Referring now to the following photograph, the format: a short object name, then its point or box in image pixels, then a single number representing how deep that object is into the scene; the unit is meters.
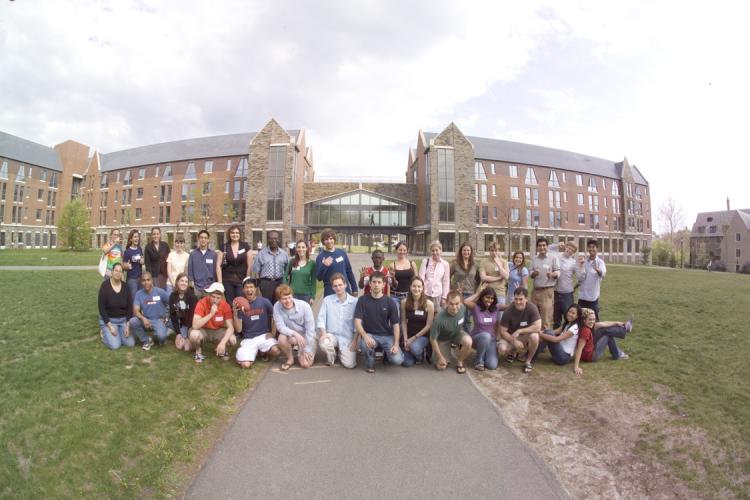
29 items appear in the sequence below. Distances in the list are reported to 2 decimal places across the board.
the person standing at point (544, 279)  7.31
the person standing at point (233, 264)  7.13
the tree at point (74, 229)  46.50
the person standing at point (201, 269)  7.15
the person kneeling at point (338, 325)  6.34
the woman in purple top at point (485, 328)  6.41
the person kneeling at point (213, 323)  6.32
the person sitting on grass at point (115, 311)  6.41
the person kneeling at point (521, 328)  6.34
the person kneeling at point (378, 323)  6.18
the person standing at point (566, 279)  7.40
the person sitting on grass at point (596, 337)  6.32
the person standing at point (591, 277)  7.18
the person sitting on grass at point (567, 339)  6.40
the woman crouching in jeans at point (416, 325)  6.39
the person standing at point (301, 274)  6.96
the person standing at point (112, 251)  7.53
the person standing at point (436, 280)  7.22
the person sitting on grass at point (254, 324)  6.38
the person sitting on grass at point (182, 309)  6.54
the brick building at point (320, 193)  46.31
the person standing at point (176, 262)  7.35
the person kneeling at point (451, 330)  6.16
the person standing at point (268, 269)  7.13
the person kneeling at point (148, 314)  6.58
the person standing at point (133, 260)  7.26
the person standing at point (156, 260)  7.47
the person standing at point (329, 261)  6.88
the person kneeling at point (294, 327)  6.27
